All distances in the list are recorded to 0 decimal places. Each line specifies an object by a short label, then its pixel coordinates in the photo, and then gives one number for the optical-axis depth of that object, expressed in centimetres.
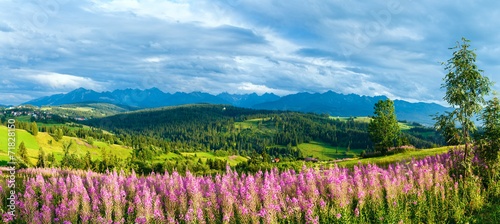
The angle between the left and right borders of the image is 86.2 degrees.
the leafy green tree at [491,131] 1540
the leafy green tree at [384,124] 5503
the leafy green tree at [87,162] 5381
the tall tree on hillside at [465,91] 1520
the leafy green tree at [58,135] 18640
